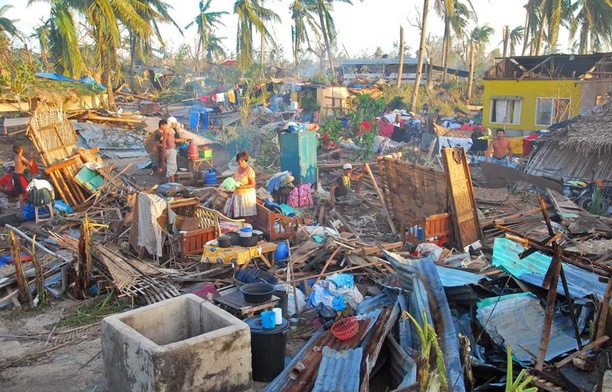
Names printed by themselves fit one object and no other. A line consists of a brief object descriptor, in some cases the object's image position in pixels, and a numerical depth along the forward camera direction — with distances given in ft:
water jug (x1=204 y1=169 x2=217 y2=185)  42.91
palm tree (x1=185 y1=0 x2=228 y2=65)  144.97
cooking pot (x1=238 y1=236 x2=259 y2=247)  27.40
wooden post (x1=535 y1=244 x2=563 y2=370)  13.30
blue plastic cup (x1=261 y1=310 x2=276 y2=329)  18.49
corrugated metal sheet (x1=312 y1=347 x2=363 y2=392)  15.83
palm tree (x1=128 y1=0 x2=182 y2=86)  84.15
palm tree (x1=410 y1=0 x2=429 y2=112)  86.58
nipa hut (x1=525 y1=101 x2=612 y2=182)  44.93
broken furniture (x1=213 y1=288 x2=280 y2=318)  20.59
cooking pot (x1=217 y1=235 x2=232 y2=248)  27.04
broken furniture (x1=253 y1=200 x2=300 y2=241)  31.14
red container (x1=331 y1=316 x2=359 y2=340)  18.83
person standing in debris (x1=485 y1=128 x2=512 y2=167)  50.90
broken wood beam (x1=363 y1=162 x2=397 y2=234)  36.47
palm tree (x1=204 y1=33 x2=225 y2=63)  172.96
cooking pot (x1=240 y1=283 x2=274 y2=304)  20.85
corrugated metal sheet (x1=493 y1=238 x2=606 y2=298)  19.98
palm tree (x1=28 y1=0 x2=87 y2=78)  75.56
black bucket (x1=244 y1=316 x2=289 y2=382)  18.11
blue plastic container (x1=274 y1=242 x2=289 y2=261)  29.01
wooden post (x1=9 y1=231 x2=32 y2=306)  23.91
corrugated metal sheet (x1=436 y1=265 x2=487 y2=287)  20.94
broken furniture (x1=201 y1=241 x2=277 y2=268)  26.58
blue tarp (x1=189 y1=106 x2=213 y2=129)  82.65
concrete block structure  15.20
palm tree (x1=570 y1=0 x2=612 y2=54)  104.78
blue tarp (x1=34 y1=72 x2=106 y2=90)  69.41
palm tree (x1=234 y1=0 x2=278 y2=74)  112.27
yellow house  72.28
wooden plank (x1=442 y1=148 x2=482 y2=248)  31.27
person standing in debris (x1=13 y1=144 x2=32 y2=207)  39.88
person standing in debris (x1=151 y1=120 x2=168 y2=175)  44.60
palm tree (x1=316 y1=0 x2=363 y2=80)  121.70
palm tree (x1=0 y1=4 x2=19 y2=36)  104.38
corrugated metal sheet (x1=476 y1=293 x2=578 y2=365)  17.31
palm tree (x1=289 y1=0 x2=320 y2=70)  130.52
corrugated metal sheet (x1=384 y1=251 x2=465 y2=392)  15.87
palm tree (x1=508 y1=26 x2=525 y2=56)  149.69
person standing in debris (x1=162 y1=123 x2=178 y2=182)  44.45
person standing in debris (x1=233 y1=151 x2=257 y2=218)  32.78
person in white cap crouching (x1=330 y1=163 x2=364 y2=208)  41.65
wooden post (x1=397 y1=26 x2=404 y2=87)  101.16
